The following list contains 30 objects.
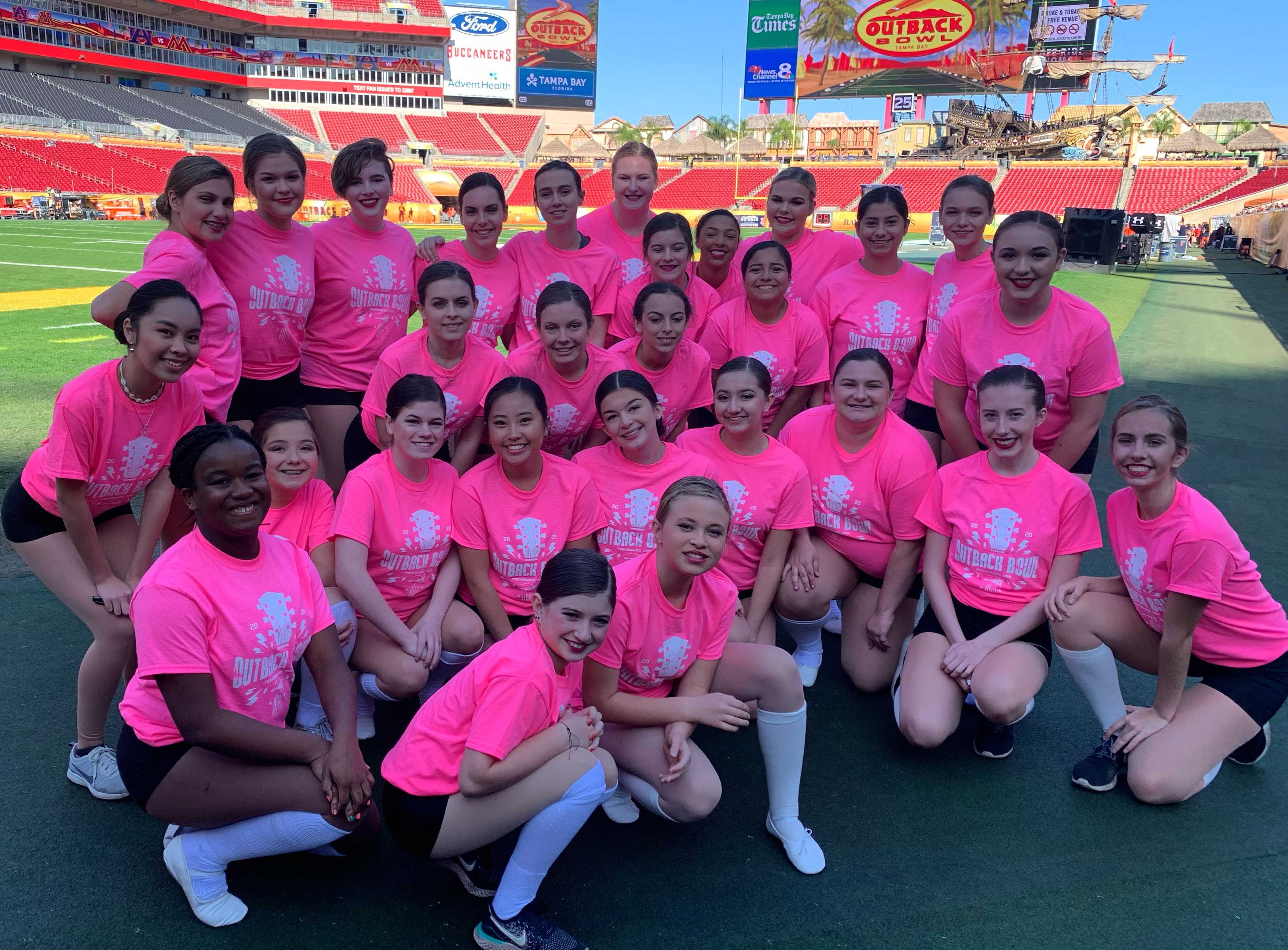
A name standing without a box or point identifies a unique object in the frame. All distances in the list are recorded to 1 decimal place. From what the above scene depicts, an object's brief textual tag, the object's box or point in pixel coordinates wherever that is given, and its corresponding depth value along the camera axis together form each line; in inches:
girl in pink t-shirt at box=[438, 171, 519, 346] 162.6
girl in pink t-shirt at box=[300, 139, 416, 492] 157.8
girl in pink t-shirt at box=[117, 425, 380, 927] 86.2
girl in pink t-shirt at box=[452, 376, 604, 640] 125.6
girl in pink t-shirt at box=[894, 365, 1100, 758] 124.8
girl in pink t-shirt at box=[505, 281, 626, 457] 136.3
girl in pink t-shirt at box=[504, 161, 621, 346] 170.2
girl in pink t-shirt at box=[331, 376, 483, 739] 121.9
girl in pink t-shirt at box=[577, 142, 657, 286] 183.3
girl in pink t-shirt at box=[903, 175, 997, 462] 163.2
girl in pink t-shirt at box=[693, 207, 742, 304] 178.2
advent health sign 2763.3
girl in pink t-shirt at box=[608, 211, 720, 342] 166.6
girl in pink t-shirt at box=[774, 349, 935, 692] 141.6
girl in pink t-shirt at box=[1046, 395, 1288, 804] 115.3
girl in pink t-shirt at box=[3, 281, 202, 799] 106.5
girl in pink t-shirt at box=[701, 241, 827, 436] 163.9
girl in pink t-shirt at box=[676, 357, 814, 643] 133.7
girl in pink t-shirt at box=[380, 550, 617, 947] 87.7
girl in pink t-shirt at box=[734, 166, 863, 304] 183.5
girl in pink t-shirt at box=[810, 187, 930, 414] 171.6
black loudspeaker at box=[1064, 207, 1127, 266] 902.4
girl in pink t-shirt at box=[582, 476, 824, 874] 102.6
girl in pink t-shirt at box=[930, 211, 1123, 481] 139.3
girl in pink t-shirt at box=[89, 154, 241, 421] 129.1
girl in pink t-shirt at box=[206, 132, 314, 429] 145.5
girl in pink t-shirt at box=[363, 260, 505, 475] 137.4
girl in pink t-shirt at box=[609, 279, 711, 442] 142.3
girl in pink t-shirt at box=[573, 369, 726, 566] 129.0
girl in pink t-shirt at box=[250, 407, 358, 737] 123.0
